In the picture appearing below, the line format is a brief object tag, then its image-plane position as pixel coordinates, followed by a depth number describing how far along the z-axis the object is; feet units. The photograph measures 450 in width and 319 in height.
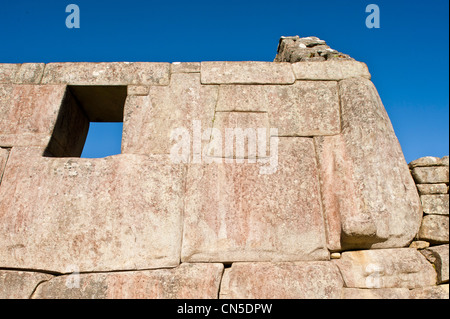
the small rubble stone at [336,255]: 9.12
